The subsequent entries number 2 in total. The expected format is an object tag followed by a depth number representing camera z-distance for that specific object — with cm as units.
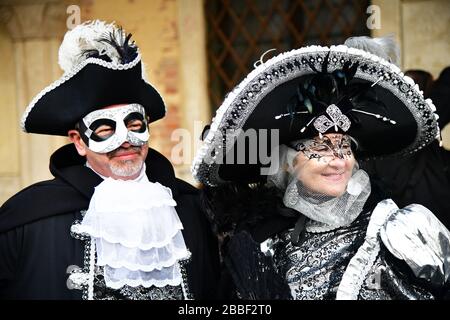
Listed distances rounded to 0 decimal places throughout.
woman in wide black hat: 526
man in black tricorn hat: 609
